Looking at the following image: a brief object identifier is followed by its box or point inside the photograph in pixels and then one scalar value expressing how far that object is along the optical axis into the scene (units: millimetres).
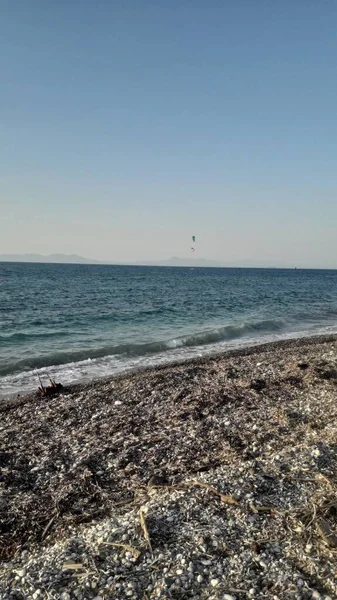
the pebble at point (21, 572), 5109
